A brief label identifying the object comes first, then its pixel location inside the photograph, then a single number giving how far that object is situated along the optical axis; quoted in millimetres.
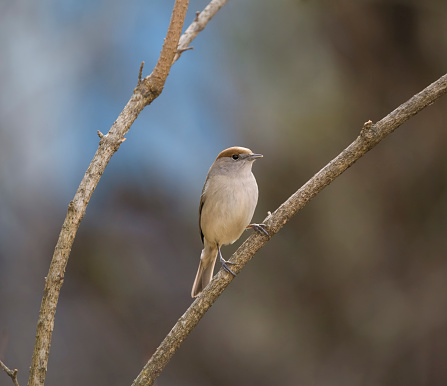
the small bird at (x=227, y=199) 6840
